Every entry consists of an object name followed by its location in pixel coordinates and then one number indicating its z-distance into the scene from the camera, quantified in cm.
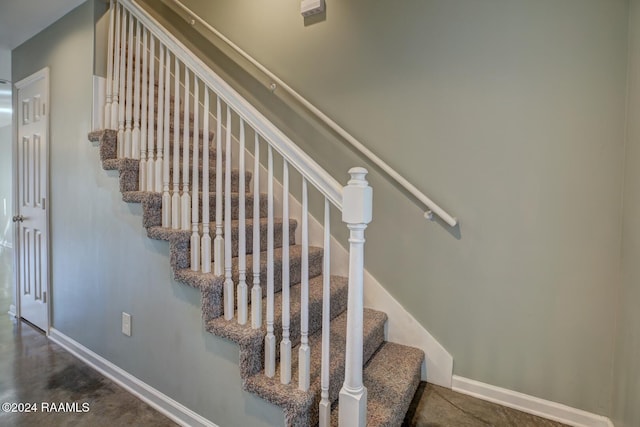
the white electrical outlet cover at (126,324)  195
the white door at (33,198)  260
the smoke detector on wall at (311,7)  216
